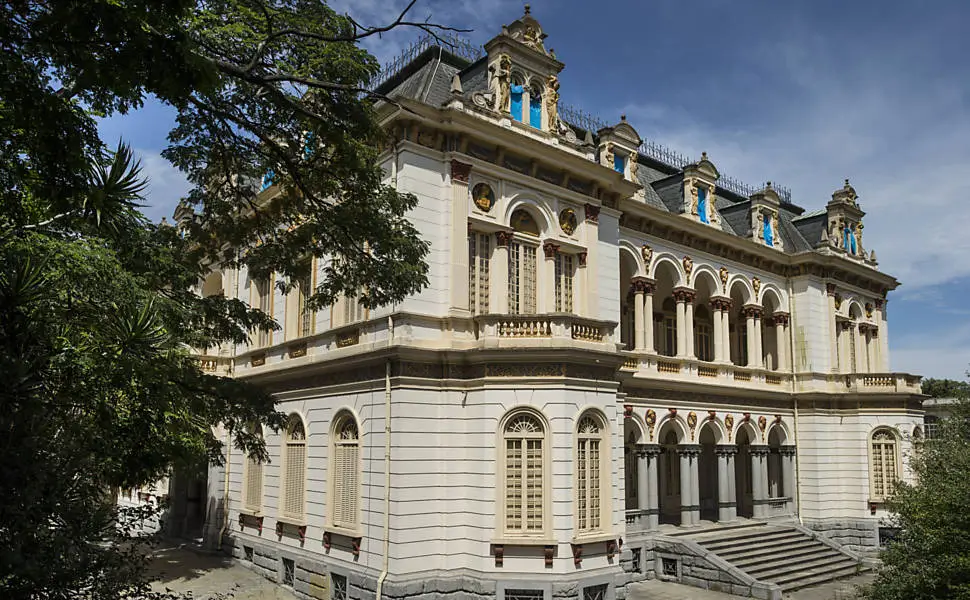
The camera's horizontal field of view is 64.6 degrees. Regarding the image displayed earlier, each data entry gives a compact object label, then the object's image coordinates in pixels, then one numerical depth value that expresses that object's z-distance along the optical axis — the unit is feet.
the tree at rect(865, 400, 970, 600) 47.24
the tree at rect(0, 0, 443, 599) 21.16
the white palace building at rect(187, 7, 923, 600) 56.44
